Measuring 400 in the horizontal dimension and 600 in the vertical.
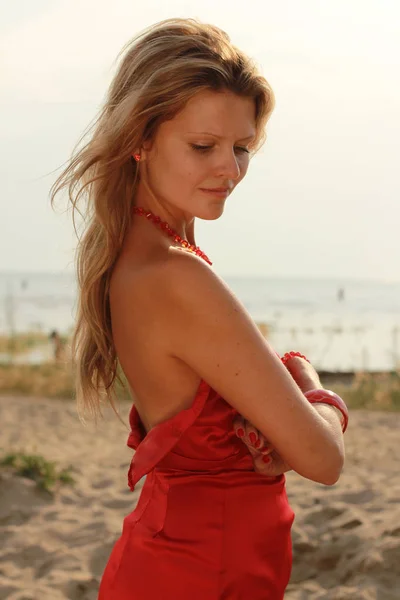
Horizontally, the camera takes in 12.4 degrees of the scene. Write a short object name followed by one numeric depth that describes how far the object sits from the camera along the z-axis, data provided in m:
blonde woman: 2.11
